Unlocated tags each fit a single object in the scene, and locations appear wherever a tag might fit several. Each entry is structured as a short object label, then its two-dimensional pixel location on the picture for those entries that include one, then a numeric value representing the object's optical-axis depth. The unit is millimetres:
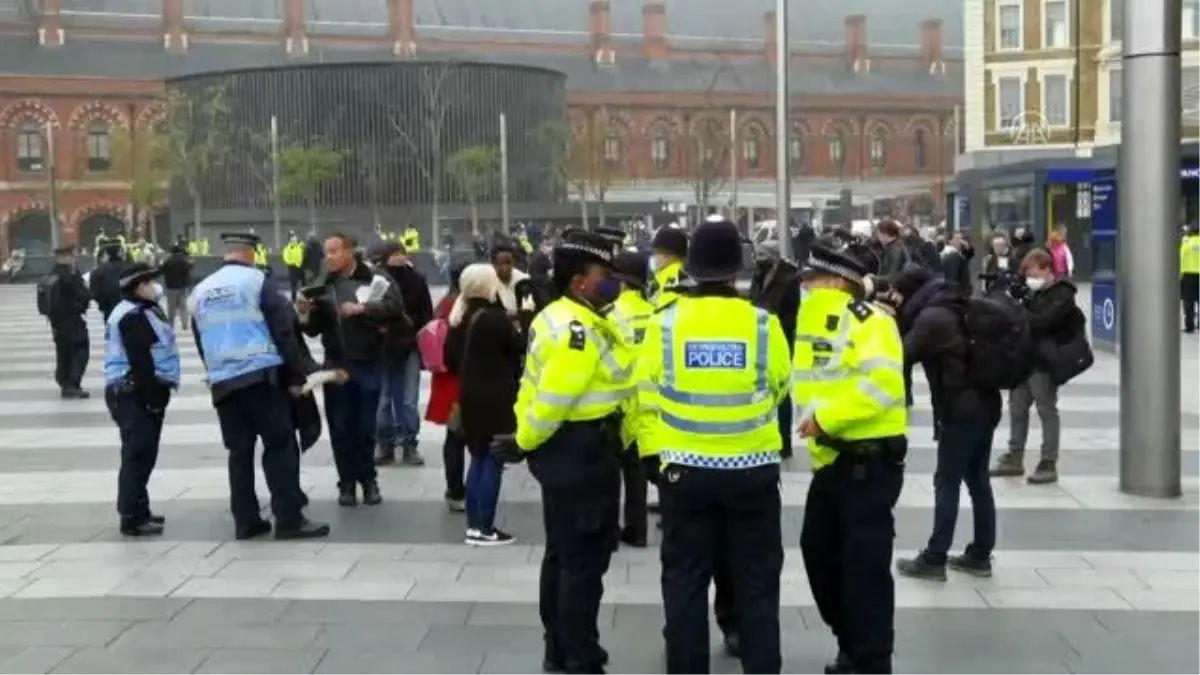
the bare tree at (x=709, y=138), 74812
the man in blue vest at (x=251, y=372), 9000
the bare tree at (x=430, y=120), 62844
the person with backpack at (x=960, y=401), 7816
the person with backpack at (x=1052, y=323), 10219
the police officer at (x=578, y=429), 6137
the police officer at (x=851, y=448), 6121
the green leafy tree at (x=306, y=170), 58250
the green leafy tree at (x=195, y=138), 60497
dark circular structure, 62719
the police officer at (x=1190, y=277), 22016
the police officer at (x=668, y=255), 8227
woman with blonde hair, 8492
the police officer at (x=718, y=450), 5570
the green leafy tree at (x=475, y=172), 60656
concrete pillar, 10219
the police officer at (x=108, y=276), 15061
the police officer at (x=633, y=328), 7234
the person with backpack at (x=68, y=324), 16984
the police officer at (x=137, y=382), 9289
